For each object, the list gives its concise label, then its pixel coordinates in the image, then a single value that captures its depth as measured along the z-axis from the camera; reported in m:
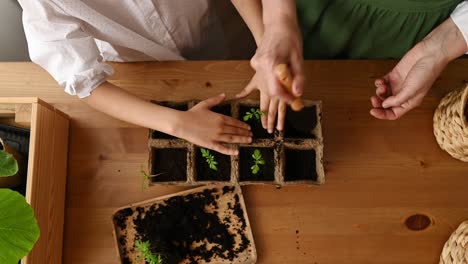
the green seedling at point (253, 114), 0.94
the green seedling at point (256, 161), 0.92
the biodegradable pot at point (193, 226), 0.95
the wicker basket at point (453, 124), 0.82
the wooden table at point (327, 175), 0.96
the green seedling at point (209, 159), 0.94
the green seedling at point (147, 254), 0.91
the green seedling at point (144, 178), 0.97
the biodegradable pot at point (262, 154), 0.92
